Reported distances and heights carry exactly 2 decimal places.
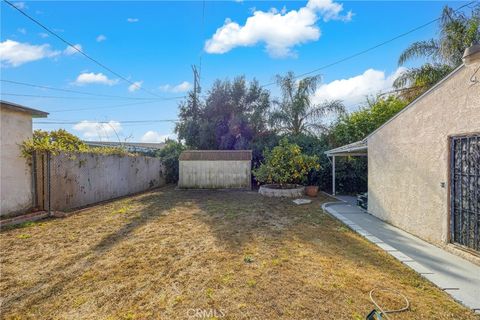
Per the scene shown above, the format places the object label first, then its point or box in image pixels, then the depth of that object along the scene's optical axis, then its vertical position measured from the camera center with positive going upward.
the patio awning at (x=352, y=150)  8.31 +0.19
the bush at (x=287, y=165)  11.10 -0.40
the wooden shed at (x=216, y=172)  14.20 -0.87
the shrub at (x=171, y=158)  17.02 -0.07
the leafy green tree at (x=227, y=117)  17.05 +2.71
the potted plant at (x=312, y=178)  13.50 -1.20
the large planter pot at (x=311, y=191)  11.55 -1.62
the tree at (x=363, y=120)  14.27 +2.02
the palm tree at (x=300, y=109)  16.41 +3.04
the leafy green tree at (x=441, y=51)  10.13 +4.59
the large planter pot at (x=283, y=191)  11.10 -1.55
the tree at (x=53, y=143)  7.05 +0.48
